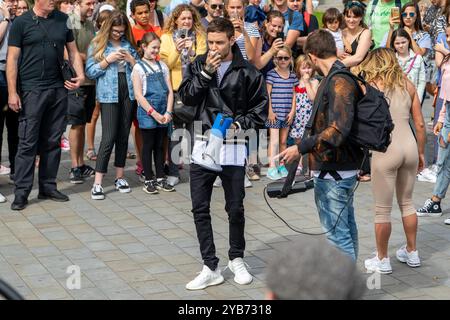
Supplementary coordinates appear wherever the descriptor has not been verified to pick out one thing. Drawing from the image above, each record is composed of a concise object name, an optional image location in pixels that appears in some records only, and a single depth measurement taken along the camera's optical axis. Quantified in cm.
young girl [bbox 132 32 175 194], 938
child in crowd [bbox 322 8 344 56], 1095
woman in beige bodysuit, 689
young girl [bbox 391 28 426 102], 1015
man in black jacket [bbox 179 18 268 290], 664
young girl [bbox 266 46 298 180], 1030
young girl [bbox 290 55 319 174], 1024
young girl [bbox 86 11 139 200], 938
